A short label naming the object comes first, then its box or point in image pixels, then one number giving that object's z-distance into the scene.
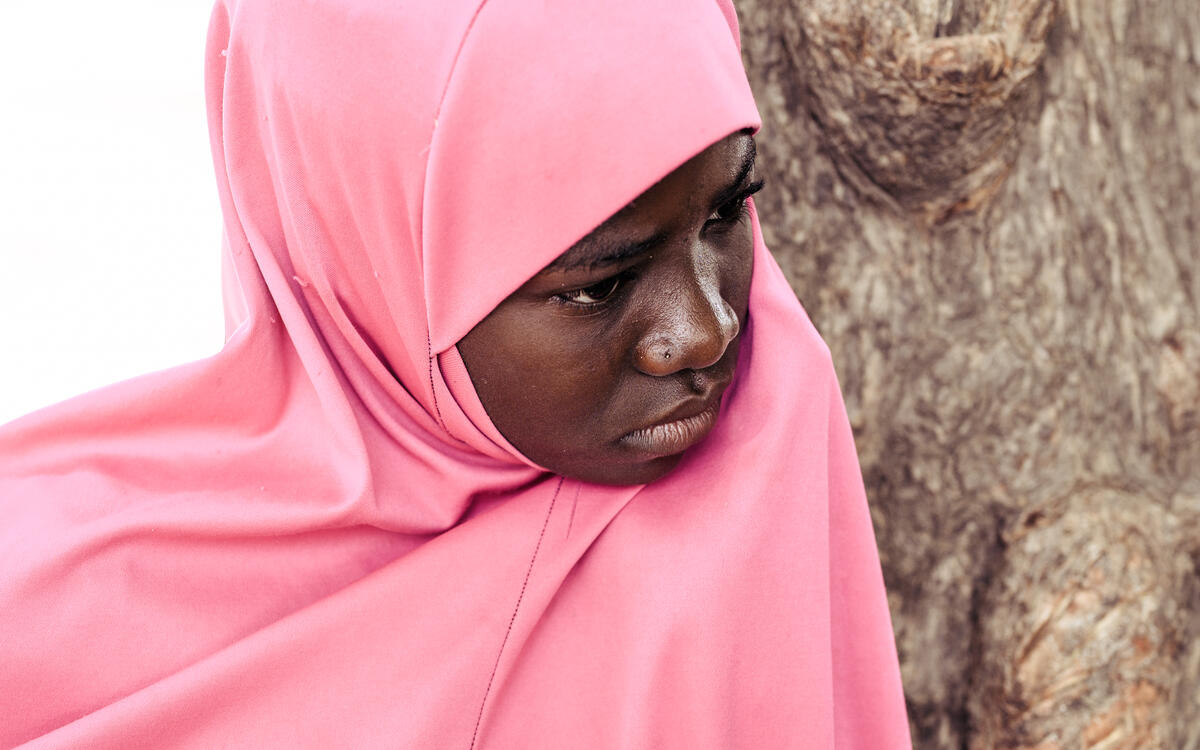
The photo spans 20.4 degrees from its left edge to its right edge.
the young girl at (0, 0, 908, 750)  1.20
